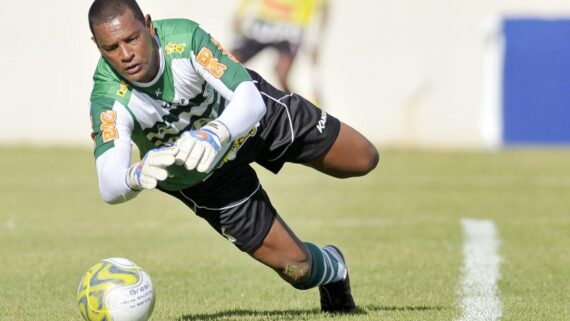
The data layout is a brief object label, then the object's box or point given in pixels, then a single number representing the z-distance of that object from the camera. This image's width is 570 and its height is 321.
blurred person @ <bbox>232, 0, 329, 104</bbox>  36.00
